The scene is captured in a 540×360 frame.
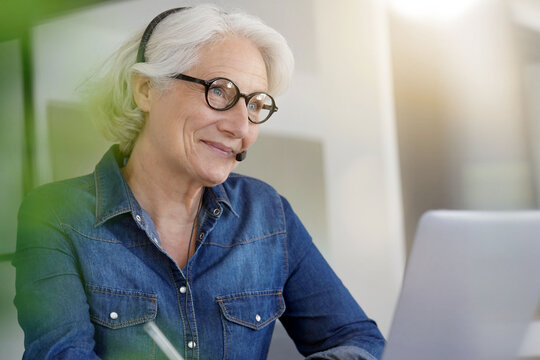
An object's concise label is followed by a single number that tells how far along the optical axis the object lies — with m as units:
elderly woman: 1.07
